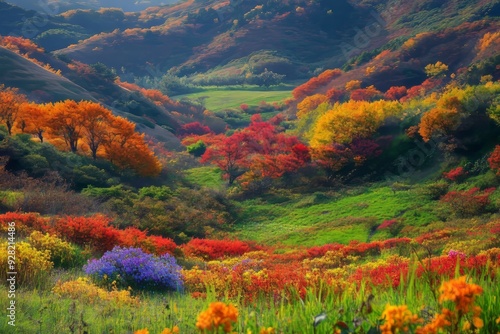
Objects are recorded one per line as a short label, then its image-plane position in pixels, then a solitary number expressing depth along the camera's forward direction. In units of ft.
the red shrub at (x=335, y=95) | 268.84
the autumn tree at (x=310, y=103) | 269.44
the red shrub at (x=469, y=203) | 98.53
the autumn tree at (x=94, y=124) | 140.87
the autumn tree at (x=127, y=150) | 143.33
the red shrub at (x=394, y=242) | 75.50
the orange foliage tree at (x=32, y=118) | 140.05
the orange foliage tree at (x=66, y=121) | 138.41
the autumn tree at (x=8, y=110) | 138.62
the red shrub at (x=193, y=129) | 271.72
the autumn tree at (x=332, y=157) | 150.10
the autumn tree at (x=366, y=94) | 252.36
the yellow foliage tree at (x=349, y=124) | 153.89
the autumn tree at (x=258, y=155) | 151.53
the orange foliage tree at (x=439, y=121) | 134.92
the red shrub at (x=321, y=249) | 76.54
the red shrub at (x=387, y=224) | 98.95
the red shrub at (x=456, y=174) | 121.08
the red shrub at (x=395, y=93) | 254.47
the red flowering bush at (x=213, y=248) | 75.74
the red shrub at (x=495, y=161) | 110.73
